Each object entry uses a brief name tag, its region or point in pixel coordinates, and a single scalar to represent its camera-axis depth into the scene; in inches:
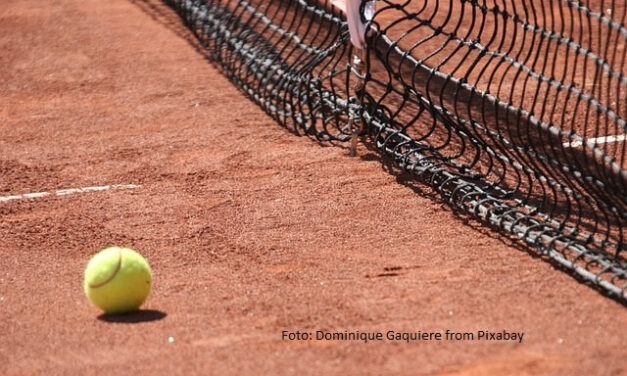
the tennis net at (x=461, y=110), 474.3
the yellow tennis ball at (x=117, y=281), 414.6
